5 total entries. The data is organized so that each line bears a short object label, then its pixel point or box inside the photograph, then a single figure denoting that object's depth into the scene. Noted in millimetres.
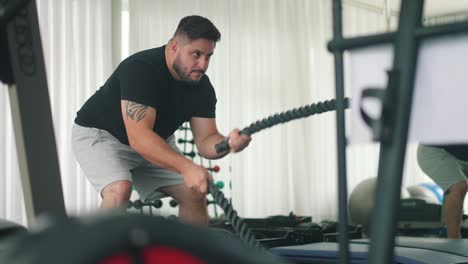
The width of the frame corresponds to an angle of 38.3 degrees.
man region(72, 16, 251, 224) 2281
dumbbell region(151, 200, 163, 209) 4050
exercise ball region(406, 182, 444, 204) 6435
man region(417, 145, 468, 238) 3625
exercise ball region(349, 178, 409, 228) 5488
